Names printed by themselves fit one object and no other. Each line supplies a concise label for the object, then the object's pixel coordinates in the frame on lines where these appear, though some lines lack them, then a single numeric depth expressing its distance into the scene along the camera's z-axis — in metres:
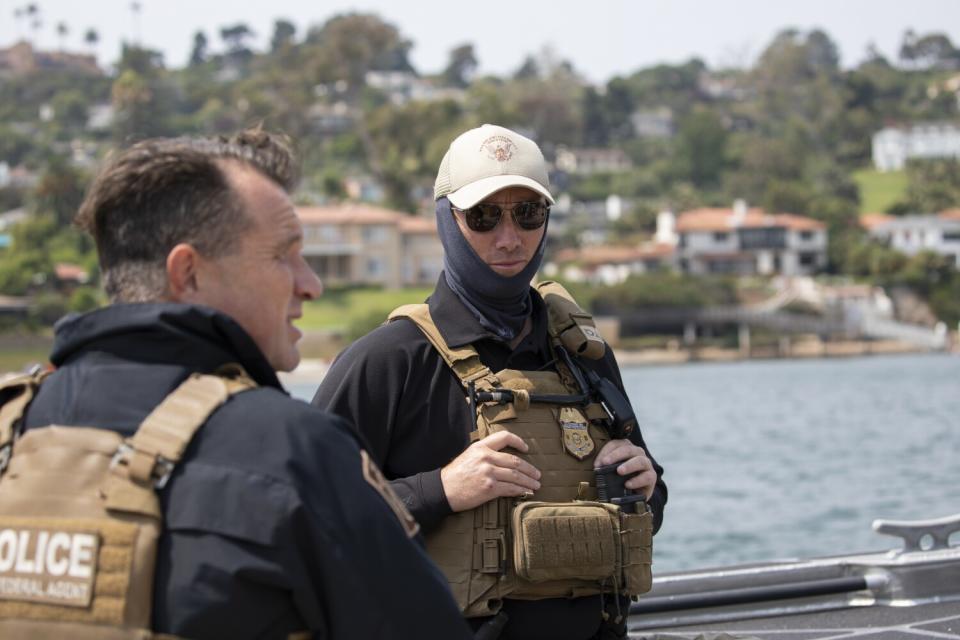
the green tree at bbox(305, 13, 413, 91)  125.19
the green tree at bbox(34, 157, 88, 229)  95.94
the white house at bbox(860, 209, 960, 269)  104.06
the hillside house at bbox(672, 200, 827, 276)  103.25
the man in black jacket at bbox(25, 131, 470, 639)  1.82
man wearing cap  3.04
